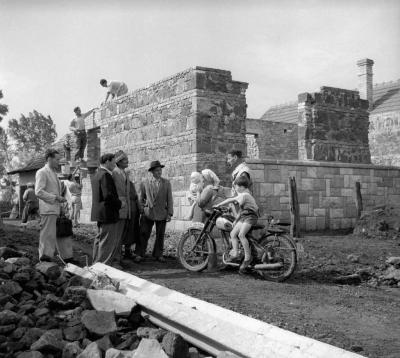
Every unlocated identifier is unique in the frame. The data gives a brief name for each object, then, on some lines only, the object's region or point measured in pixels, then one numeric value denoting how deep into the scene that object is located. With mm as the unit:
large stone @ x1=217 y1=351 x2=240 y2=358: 3757
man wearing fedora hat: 8820
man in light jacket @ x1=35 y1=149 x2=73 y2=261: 7352
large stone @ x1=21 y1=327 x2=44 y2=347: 4395
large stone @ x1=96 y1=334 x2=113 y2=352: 4316
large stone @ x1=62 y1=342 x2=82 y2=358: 4211
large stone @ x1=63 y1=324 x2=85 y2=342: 4633
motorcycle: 7230
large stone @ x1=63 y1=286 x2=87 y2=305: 5493
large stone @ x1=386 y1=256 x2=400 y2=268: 8898
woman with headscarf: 8234
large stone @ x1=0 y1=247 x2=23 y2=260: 7262
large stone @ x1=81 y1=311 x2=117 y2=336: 4680
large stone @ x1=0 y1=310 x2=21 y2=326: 4705
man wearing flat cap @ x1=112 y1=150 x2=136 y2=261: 7695
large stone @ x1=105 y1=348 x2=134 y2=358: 4000
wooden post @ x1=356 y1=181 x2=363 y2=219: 13656
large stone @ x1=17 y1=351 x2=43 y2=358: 4023
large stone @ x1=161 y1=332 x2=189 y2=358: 4062
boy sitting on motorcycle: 7281
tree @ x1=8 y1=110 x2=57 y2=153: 58062
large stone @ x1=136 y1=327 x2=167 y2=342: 4465
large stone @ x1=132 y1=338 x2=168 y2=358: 3953
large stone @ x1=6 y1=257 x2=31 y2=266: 6641
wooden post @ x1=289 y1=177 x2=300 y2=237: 11555
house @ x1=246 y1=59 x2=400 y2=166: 22438
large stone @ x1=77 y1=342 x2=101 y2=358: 4102
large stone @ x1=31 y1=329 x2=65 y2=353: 4207
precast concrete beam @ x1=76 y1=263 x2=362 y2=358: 3674
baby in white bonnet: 9648
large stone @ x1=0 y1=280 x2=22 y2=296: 5582
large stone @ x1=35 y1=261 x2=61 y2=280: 6285
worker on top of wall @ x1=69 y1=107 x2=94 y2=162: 18516
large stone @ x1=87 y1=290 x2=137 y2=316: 5020
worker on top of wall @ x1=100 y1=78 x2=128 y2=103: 16219
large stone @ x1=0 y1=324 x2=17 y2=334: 4555
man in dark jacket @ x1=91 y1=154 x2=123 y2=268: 7434
